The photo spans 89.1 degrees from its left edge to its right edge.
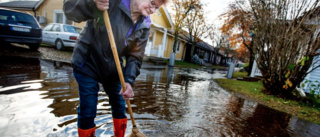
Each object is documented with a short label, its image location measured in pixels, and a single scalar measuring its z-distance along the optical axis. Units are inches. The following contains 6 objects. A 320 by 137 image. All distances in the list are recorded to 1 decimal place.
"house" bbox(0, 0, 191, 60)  626.6
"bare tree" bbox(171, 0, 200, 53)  737.0
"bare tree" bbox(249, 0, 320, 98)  208.4
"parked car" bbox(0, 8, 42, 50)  241.1
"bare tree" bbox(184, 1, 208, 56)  832.1
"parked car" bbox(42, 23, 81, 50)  362.2
